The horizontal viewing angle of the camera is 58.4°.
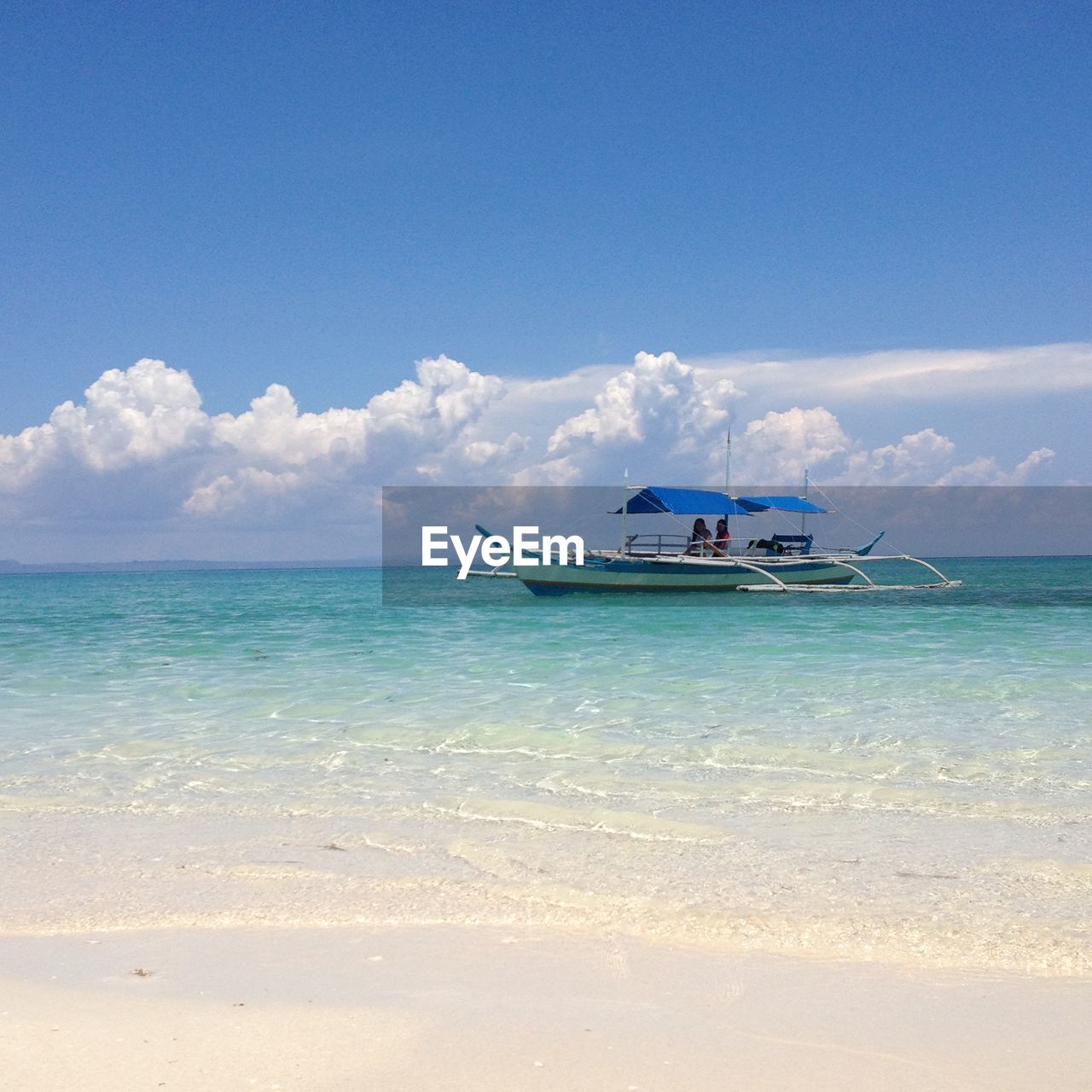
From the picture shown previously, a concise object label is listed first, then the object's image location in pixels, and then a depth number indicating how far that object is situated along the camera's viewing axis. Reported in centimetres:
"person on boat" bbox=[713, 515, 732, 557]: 4086
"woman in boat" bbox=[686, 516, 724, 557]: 4041
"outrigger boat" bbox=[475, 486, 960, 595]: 3950
